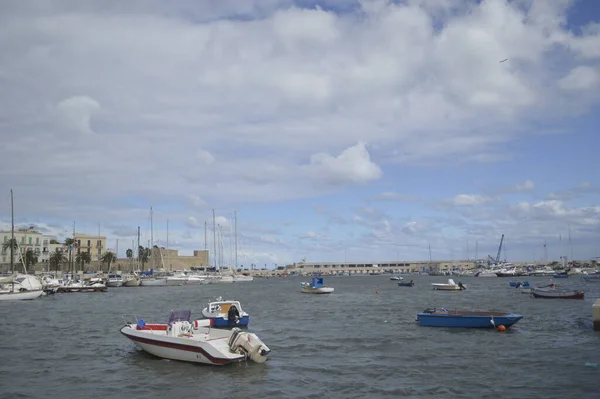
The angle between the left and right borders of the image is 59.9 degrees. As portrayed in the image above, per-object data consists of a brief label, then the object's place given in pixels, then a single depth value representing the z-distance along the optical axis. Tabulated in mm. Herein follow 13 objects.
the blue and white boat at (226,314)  41594
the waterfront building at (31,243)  157625
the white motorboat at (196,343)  26375
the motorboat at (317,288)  93500
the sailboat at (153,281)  137375
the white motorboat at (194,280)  151500
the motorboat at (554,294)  74938
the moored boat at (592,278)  162750
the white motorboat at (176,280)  146250
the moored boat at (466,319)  41344
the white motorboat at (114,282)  132500
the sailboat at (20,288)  78875
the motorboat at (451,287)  107538
